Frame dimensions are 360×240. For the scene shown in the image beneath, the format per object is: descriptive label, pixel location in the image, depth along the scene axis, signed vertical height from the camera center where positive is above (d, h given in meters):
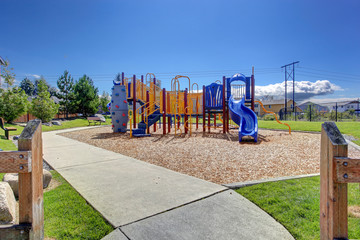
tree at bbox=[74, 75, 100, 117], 34.09 +3.08
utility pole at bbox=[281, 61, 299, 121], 42.68 +9.53
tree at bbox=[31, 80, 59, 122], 22.00 +0.93
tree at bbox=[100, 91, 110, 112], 44.94 +3.12
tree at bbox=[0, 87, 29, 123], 16.84 +1.00
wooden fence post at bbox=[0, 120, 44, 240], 1.64 -0.54
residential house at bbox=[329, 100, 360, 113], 60.37 +2.24
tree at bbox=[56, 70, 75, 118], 33.69 +3.61
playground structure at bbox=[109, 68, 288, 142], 12.05 +0.96
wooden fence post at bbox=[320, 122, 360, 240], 1.48 -0.49
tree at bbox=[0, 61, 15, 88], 14.59 +2.91
